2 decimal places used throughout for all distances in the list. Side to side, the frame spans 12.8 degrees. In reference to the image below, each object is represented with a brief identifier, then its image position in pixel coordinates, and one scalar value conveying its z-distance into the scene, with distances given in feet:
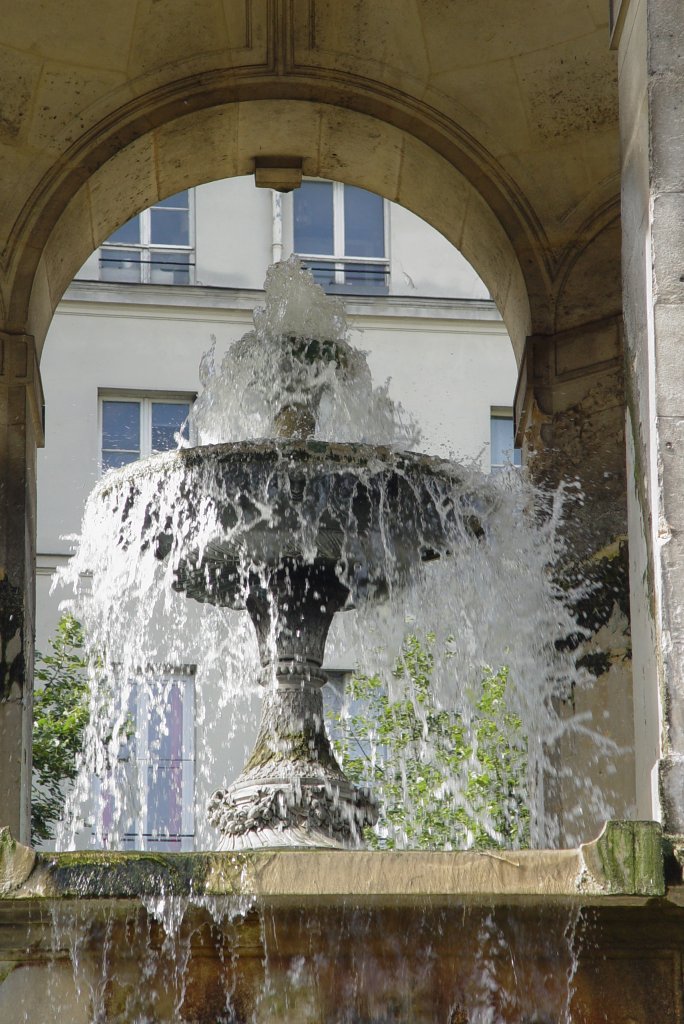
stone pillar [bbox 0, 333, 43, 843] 50.68
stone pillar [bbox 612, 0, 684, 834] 30.92
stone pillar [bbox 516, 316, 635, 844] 51.93
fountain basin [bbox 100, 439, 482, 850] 42.00
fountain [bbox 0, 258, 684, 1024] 29.28
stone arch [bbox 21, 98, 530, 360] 58.47
